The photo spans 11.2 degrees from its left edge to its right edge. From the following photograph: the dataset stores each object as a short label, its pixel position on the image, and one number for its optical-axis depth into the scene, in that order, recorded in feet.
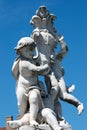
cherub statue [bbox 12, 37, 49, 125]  33.55
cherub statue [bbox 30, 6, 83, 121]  35.17
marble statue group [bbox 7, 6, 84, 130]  33.12
